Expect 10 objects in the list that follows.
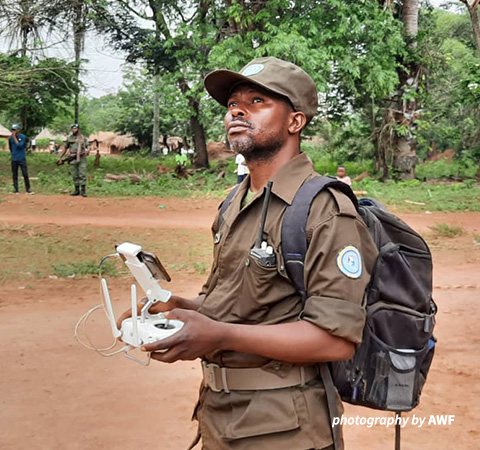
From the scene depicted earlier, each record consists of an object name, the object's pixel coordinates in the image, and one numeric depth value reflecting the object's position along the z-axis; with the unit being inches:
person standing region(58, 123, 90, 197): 571.8
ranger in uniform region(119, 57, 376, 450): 60.9
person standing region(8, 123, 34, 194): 584.4
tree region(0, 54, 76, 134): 623.5
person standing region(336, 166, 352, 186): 503.7
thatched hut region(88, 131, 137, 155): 1518.0
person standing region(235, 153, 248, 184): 436.8
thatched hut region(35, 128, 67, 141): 2516.7
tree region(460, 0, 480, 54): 521.7
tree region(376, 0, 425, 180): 713.0
